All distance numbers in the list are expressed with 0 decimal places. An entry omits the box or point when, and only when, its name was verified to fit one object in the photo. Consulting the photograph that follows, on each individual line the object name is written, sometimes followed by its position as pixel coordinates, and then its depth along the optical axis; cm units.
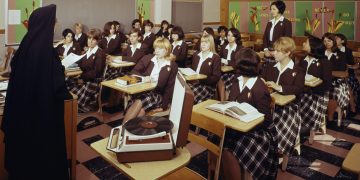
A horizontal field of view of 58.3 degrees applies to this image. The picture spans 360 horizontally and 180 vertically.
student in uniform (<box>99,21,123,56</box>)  682
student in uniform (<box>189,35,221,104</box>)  407
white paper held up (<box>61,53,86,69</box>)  378
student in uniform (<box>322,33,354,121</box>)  419
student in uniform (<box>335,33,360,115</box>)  485
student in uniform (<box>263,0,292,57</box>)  503
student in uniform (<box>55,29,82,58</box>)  550
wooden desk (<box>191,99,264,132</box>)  209
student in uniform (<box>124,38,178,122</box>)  348
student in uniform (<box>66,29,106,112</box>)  439
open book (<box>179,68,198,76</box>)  406
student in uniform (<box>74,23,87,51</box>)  684
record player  147
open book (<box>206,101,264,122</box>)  220
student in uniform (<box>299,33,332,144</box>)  363
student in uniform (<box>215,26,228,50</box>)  718
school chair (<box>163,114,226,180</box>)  196
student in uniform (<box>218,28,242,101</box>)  516
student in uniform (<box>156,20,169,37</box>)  770
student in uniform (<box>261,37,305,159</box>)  304
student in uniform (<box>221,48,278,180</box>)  233
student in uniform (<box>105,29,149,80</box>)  496
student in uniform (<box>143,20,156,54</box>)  718
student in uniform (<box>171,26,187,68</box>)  621
